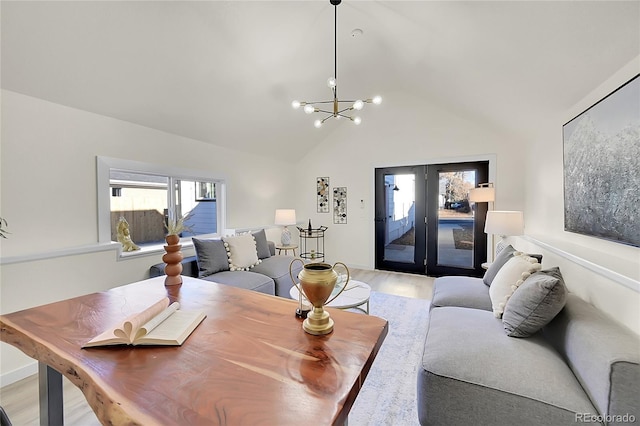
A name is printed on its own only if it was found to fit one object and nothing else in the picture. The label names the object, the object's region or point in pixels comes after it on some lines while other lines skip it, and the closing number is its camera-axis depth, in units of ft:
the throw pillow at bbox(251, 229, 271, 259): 12.63
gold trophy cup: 3.21
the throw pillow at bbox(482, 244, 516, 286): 8.00
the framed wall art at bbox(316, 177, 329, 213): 18.08
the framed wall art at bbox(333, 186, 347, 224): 17.49
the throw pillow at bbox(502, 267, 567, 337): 4.81
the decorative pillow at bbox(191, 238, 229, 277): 10.01
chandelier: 7.86
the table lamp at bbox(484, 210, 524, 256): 9.53
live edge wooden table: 2.11
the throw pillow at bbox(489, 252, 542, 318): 6.02
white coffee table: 7.73
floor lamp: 12.38
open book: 3.03
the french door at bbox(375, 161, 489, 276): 14.30
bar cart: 18.06
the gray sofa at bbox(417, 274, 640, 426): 3.48
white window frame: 8.64
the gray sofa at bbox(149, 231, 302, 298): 9.57
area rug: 5.45
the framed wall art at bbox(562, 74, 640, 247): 4.73
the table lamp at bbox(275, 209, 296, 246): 15.75
